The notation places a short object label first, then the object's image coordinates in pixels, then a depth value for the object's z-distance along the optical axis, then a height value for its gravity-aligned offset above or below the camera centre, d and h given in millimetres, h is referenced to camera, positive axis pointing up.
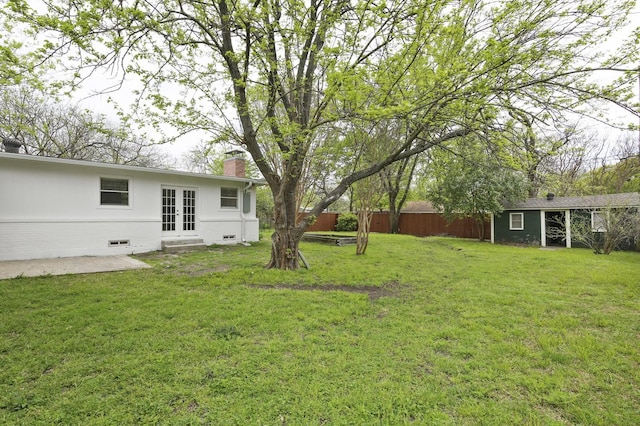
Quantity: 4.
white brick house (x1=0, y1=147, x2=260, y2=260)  7375 +316
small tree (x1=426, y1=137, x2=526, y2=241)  13188 +1052
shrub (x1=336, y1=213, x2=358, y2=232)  19759 -372
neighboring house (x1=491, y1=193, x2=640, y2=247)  12047 -133
